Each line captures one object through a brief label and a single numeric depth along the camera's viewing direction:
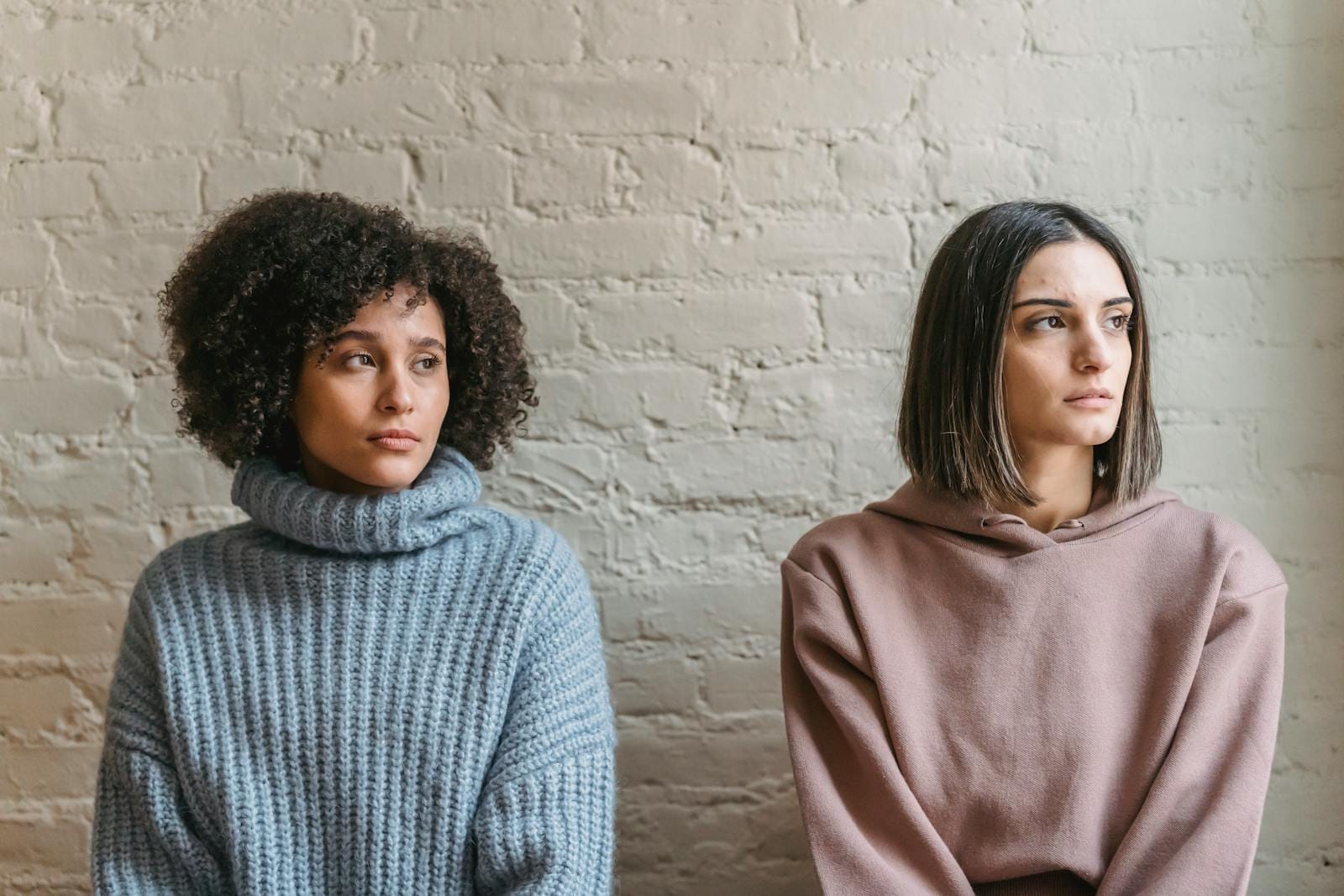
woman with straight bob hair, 1.25
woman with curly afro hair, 1.29
